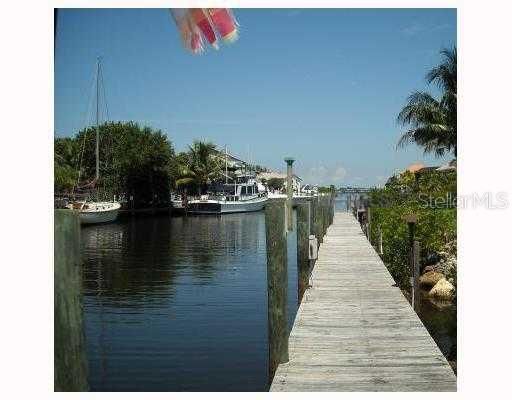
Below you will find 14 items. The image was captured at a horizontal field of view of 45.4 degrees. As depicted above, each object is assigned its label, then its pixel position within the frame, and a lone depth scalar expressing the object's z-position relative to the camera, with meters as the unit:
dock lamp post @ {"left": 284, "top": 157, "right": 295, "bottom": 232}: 12.79
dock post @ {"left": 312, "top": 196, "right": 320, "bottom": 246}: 14.95
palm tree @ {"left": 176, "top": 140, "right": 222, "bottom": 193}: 53.59
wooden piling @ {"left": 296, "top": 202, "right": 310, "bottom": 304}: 10.52
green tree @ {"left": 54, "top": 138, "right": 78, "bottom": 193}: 29.09
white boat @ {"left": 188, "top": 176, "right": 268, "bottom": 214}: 47.19
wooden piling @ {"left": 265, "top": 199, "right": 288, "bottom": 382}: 5.51
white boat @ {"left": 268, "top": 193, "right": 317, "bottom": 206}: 50.53
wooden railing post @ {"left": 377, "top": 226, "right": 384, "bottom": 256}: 14.10
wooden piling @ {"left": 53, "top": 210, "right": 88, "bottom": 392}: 3.56
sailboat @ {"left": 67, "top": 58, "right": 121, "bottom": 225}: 30.66
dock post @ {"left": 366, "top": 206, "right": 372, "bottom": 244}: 17.94
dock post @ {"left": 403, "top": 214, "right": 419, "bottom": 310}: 8.67
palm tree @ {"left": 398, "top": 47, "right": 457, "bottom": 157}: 22.14
